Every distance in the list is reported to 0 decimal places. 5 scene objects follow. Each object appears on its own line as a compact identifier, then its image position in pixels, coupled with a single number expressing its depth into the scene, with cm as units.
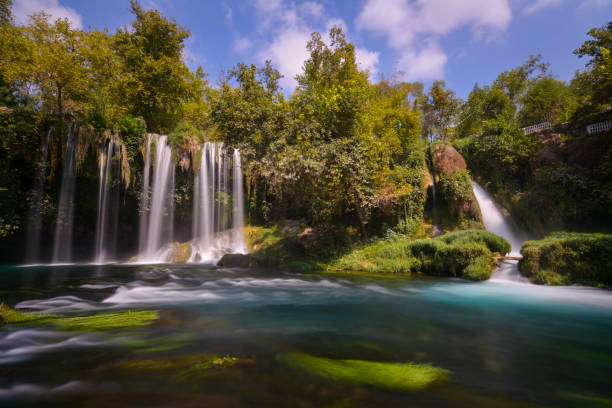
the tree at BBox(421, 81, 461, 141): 3403
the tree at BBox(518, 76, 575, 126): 2692
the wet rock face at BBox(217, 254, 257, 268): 1273
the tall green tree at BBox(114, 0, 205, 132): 2086
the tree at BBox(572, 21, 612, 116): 1416
